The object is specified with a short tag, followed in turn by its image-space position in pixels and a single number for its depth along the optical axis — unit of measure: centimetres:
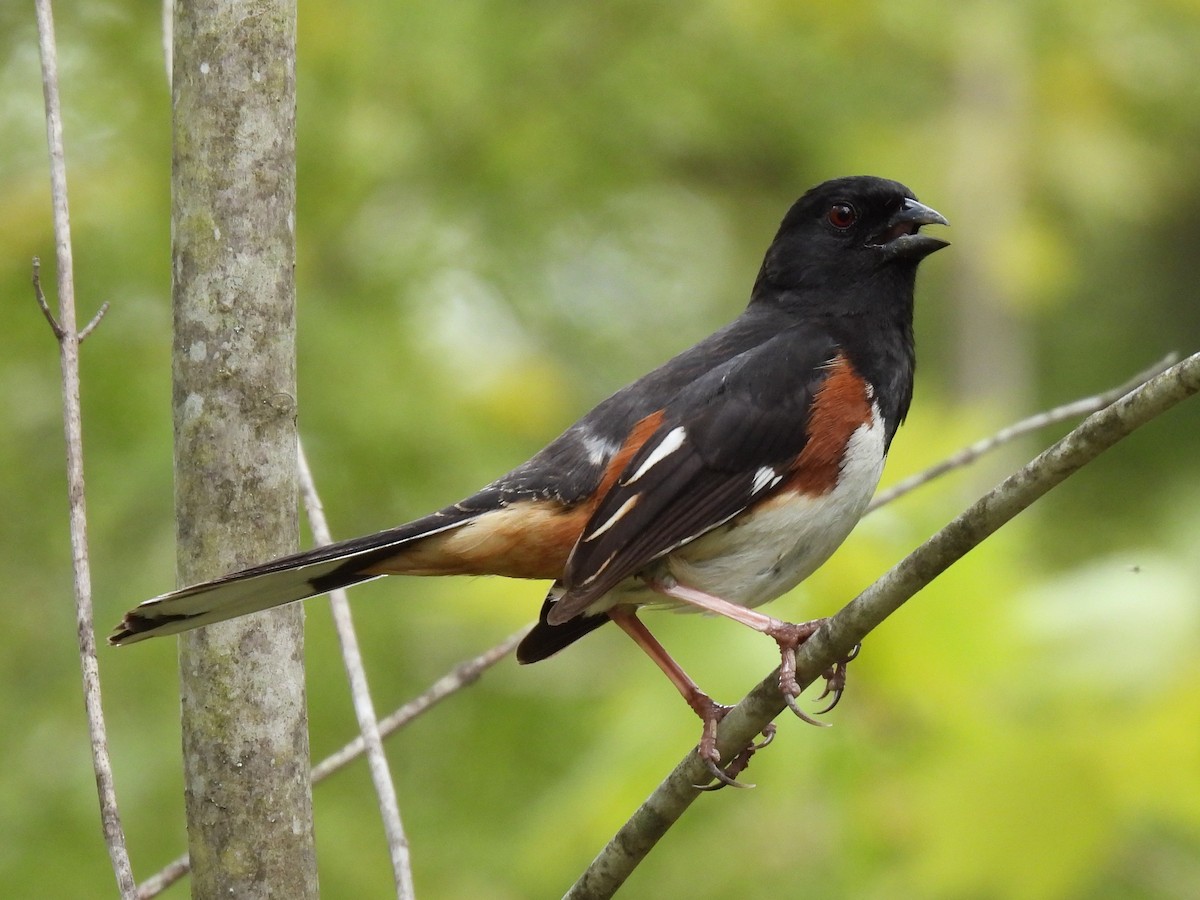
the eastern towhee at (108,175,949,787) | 598
